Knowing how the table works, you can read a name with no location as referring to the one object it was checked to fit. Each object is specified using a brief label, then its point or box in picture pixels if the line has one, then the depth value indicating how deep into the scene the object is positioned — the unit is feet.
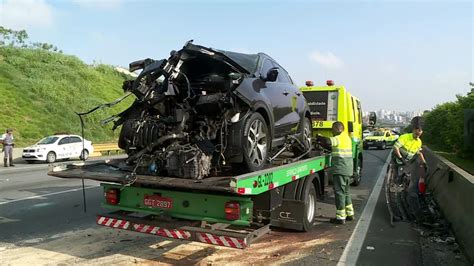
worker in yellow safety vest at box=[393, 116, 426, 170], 28.81
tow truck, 16.49
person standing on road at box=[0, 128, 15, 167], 66.64
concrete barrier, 20.21
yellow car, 108.58
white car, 73.20
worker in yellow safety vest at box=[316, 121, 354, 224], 25.95
